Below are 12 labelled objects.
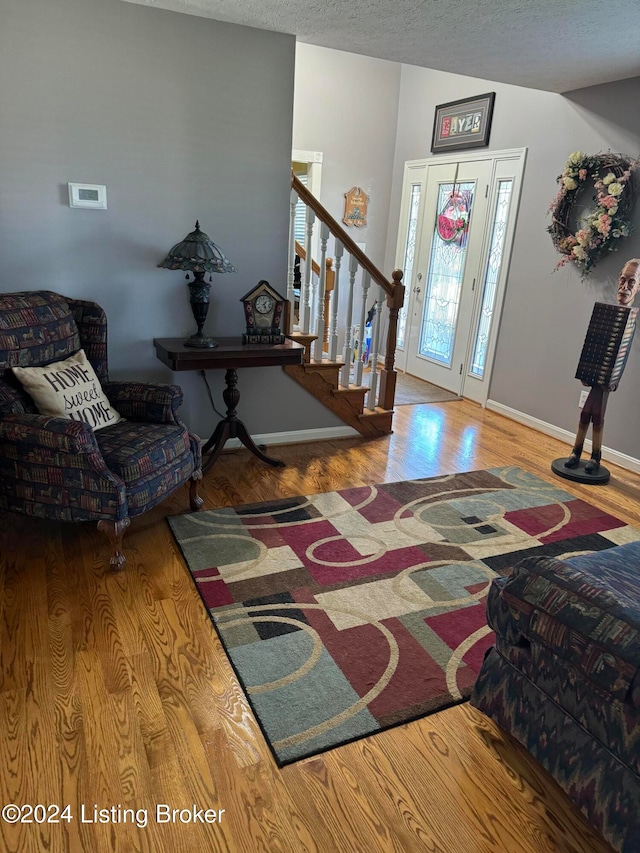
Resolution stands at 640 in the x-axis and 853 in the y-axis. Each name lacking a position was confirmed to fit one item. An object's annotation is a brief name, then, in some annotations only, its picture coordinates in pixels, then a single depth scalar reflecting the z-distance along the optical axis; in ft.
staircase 12.50
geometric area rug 6.37
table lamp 10.12
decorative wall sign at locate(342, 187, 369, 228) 20.07
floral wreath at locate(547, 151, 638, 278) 12.39
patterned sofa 4.39
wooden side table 10.65
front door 16.37
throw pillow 8.76
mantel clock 11.38
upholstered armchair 8.01
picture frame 16.31
